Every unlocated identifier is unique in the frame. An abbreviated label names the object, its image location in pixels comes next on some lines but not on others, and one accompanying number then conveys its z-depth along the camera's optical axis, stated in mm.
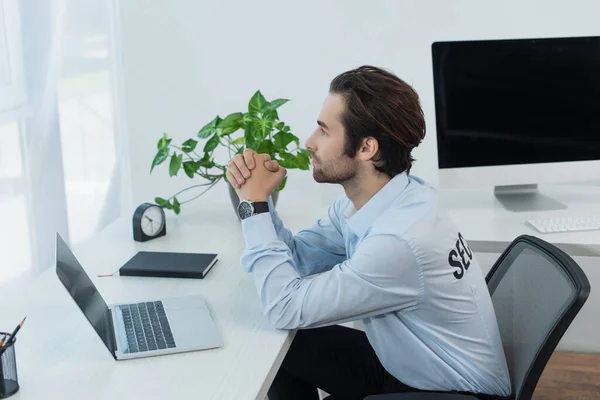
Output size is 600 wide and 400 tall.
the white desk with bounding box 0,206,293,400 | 1272
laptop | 1377
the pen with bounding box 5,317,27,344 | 1238
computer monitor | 2322
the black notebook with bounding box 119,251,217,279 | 1823
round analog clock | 2115
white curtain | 2588
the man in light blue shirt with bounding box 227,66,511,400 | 1468
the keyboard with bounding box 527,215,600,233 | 2143
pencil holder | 1230
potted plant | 2199
